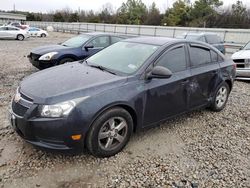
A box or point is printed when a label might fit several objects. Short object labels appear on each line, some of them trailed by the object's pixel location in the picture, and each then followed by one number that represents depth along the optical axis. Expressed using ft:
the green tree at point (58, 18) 189.21
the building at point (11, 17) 181.88
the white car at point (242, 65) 20.54
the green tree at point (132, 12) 163.23
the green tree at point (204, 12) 122.26
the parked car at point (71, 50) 18.91
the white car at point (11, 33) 62.13
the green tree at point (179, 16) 132.78
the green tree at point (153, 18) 147.30
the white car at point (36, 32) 85.15
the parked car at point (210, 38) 29.81
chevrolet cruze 7.42
